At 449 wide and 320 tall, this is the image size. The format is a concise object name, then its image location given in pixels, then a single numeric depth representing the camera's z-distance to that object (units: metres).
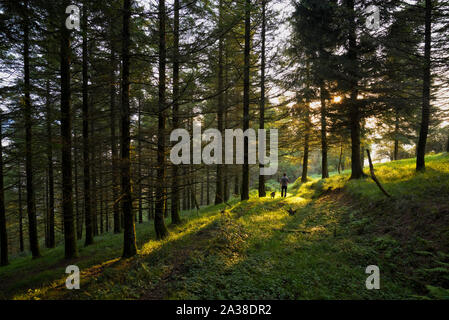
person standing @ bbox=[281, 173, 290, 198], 14.63
